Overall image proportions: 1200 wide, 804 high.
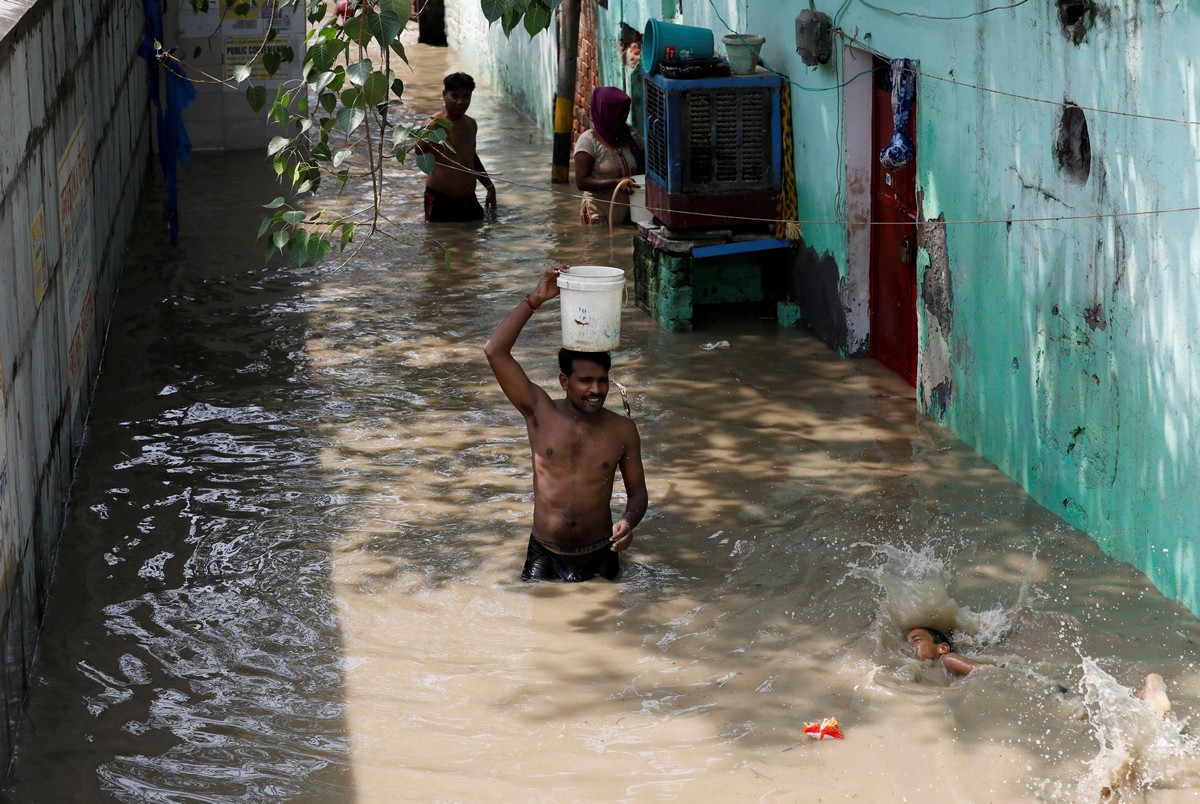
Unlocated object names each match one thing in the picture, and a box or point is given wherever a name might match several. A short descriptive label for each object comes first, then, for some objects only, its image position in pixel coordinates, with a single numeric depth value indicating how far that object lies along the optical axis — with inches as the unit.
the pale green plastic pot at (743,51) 375.6
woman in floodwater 444.8
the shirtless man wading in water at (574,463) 232.4
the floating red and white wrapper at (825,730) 196.5
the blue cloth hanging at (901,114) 307.1
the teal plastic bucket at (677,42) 374.0
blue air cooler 370.6
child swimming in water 211.8
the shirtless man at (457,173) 486.9
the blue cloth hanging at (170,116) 437.7
